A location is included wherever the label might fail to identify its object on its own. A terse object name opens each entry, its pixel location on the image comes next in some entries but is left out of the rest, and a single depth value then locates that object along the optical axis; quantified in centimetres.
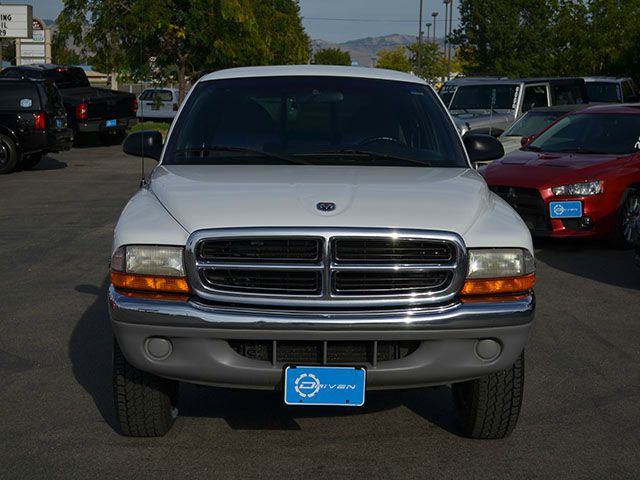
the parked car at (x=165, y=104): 3959
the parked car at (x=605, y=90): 2619
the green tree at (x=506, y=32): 5488
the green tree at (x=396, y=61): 9834
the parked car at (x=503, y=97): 2012
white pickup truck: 461
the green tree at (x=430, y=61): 7994
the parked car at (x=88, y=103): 2653
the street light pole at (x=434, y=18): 9556
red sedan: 1150
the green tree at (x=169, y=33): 3306
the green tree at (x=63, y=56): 3603
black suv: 2022
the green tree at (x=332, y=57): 13348
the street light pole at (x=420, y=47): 7038
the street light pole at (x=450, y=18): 7515
